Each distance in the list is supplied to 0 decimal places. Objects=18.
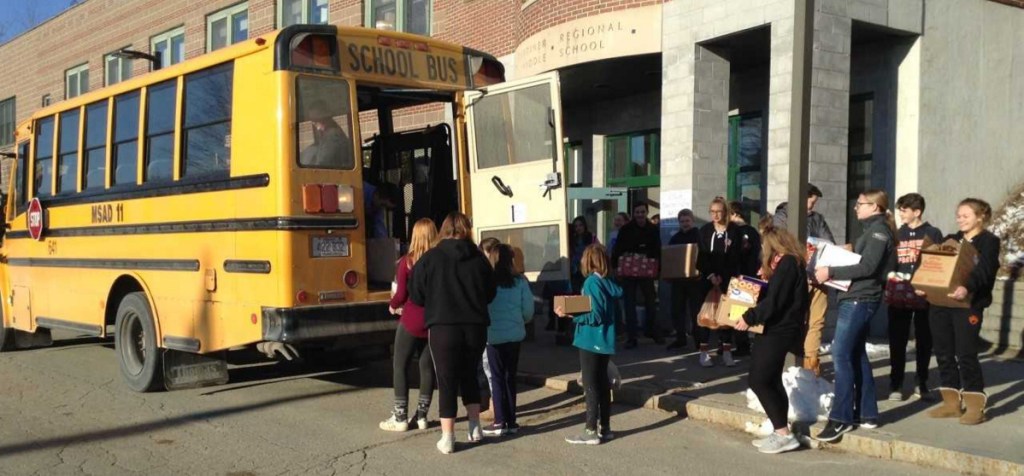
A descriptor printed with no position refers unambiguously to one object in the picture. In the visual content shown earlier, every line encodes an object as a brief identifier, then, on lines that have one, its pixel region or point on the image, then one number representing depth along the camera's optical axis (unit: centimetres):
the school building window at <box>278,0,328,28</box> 2056
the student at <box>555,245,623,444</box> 661
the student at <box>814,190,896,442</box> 642
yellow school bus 734
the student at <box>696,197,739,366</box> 946
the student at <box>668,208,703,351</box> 1023
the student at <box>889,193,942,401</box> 762
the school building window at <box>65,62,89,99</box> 2903
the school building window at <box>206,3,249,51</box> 2270
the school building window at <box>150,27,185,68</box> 2467
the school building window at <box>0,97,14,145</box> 3297
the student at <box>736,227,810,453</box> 612
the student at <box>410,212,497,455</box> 635
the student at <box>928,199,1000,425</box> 668
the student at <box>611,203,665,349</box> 1079
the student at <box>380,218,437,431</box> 683
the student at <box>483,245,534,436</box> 690
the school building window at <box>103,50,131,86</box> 2725
